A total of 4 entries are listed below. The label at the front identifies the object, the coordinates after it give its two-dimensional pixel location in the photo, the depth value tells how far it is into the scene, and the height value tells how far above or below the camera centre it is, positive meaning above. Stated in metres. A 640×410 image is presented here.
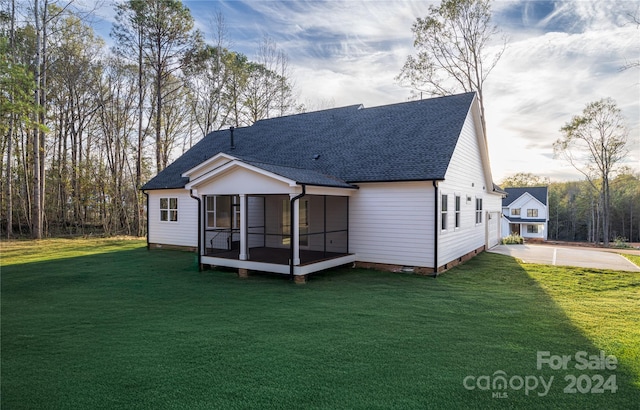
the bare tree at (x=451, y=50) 18.61 +9.21
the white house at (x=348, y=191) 9.34 +0.42
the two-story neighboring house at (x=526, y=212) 39.47 -0.85
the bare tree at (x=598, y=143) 26.33 +5.23
